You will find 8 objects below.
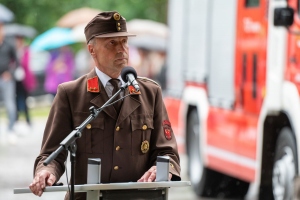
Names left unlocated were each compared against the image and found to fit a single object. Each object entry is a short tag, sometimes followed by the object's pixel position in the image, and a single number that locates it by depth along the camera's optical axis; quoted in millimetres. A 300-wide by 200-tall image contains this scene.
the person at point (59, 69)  34528
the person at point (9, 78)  31476
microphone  8402
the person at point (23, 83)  34926
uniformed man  8832
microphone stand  7894
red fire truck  15713
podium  8133
